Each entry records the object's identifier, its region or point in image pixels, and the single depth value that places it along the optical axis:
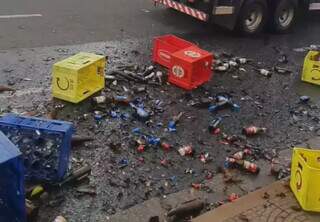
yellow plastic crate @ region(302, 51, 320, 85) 8.12
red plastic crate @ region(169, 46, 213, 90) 7.30
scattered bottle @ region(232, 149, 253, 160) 5.79
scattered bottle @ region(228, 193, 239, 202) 5.03
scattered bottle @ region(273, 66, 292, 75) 8.69
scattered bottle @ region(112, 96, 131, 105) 6.75
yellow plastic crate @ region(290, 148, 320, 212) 4.69
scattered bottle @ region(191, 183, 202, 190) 5.21
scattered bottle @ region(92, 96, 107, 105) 6.58
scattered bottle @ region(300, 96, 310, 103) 7.56
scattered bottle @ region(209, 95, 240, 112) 6.97
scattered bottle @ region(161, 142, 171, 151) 5.85
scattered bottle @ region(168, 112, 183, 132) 6.33
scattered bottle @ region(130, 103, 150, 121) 6.42
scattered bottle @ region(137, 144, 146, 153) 5.72
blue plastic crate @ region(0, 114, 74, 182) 4.63
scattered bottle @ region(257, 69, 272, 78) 8.42
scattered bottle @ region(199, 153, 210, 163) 5.72
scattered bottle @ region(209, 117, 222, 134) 6.38
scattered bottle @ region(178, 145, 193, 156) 5.78
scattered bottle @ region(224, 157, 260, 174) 5.55
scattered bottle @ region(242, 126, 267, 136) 6.37
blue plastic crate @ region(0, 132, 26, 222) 3.76
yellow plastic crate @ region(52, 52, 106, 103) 6.42
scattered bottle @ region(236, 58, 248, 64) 8.84
